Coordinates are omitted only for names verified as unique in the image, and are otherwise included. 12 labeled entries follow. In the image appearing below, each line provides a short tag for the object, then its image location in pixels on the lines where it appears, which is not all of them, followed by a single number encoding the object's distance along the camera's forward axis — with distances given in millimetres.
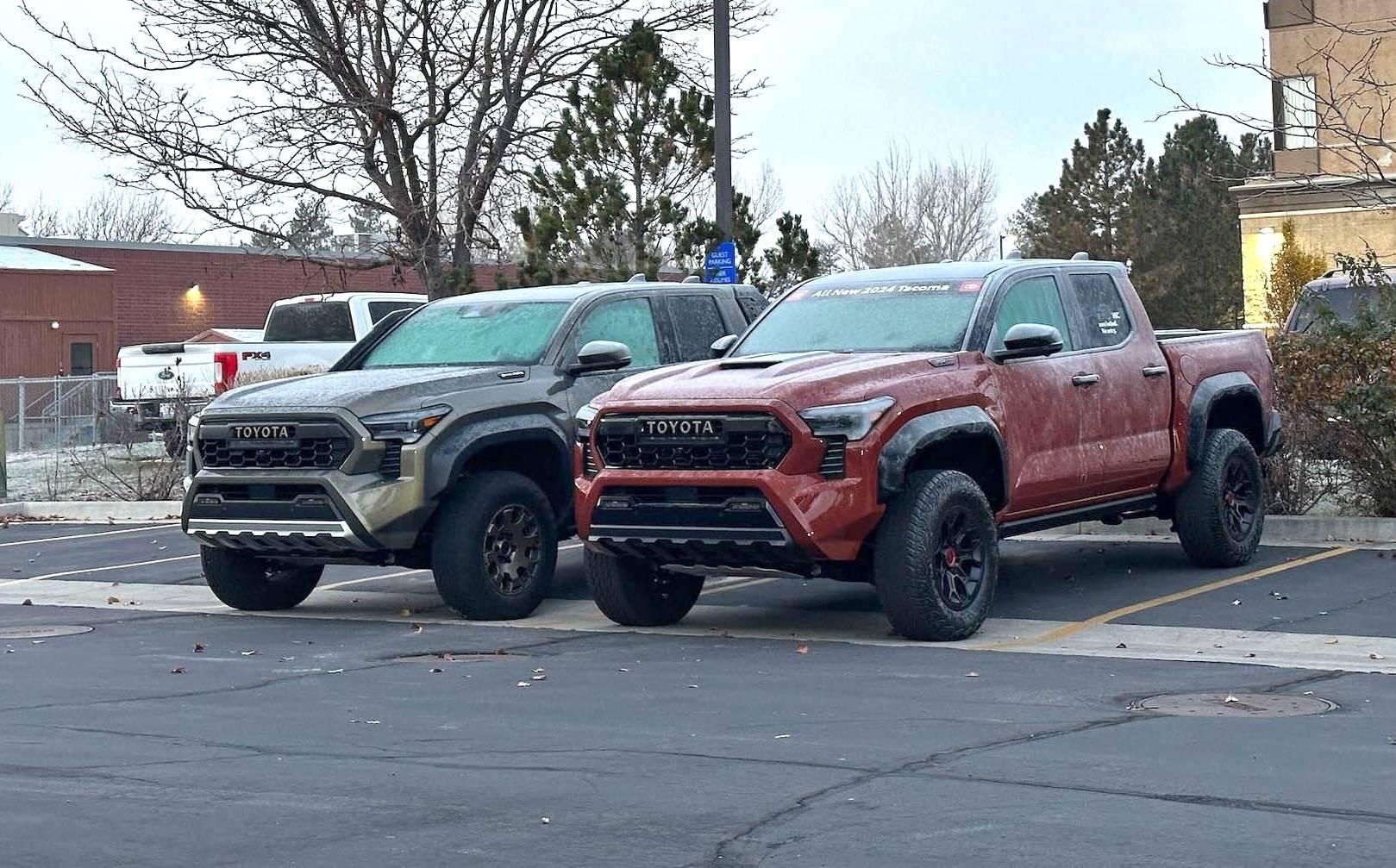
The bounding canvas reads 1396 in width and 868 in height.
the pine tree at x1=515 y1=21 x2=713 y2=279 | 21547
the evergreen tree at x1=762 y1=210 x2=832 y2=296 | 22109
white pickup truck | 24766
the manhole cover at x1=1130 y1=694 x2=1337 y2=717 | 8172
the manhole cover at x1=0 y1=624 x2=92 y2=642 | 11948
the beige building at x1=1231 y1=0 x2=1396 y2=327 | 40594
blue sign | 20109
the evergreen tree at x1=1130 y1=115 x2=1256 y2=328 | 55562
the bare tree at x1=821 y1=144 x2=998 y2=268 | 77750
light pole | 19562
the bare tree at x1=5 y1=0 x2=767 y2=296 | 26234
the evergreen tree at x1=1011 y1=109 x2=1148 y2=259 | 58719
